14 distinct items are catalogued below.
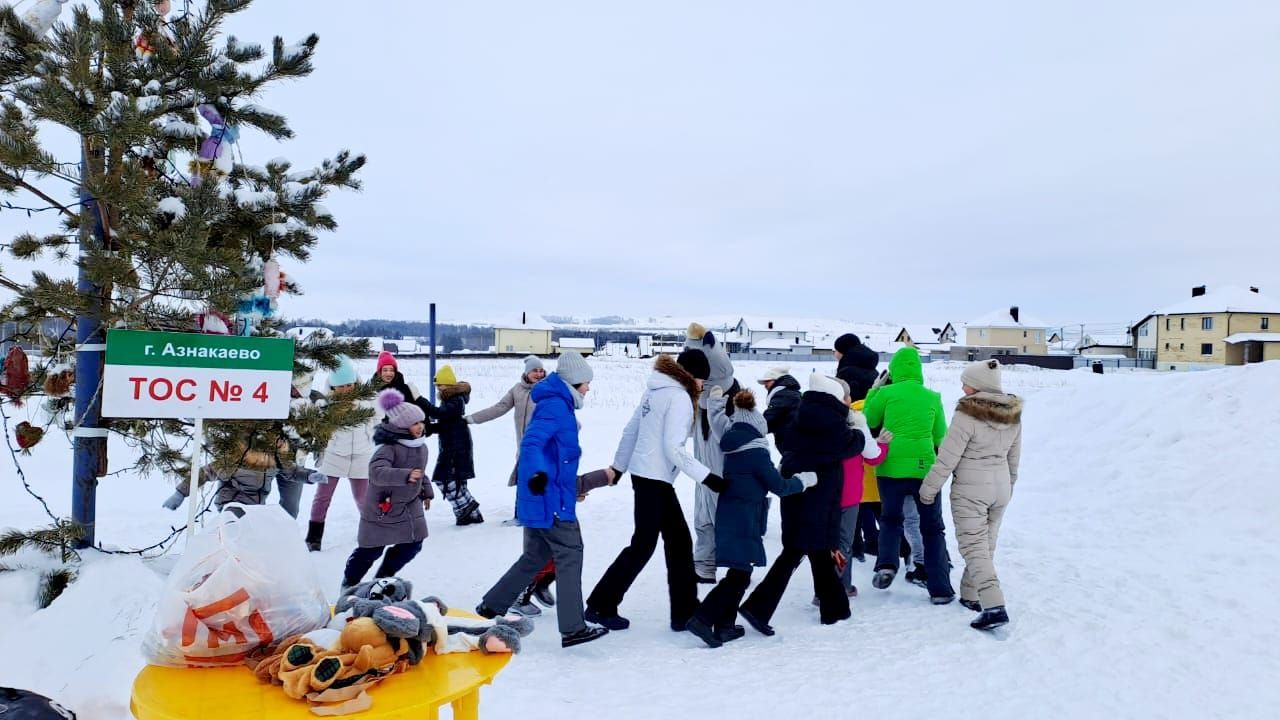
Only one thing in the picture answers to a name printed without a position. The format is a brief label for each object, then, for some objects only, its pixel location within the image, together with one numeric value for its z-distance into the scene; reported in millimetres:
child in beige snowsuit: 5289
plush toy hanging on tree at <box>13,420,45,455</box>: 4551
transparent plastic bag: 2719
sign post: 4102
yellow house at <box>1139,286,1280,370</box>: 43969
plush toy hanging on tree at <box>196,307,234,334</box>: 4609
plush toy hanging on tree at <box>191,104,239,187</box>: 4664
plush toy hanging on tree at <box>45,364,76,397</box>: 4652
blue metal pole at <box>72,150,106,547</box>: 4566
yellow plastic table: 2438
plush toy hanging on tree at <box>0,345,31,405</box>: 4445
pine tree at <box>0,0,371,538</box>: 3941
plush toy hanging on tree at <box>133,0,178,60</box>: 4441
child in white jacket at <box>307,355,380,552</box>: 7273
